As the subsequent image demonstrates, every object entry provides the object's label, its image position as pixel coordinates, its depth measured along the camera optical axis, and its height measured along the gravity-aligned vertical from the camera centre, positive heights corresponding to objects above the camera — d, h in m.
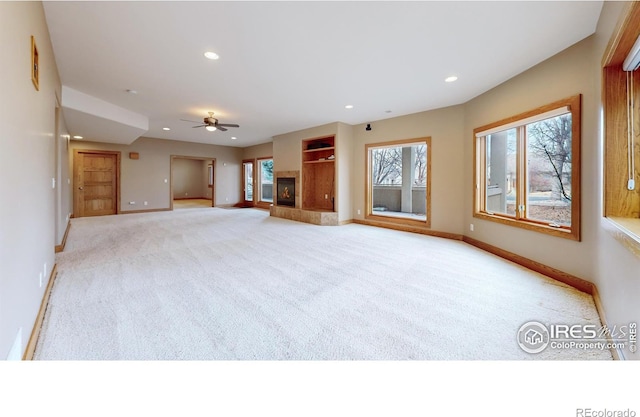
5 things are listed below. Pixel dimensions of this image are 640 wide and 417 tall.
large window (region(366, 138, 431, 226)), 7.96 +0.75
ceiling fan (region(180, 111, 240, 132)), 5.36 +1.70
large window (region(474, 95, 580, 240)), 2.76 +0.46
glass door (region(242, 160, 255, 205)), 10.61 +0.93
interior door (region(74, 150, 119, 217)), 7.28 +0.67
